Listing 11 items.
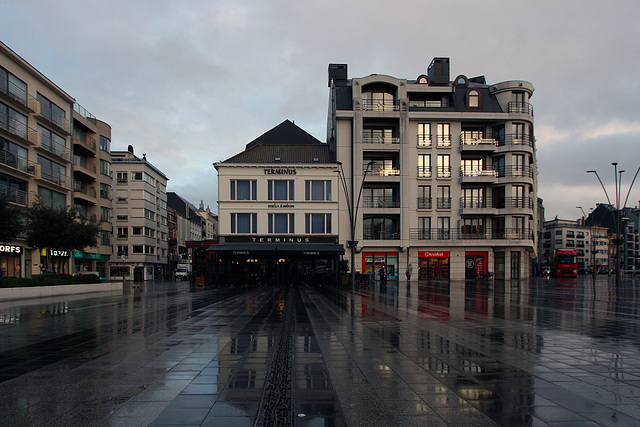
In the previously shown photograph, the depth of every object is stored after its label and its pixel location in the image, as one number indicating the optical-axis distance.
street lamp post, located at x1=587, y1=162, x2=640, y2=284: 34.84
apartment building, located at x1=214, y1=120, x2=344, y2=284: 43.66
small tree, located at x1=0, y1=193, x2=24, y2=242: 23.94
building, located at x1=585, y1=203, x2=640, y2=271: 137.05
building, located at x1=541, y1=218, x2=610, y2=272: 132.62
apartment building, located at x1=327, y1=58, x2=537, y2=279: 47.16
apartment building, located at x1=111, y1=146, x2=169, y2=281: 69.81
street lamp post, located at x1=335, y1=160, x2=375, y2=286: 29.58
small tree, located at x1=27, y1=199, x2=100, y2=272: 28.16
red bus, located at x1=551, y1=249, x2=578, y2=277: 61.91
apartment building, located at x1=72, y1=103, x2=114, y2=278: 49.00
